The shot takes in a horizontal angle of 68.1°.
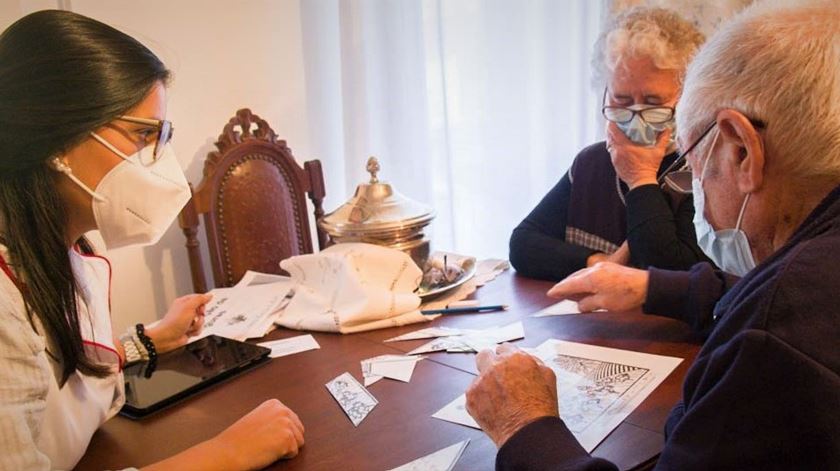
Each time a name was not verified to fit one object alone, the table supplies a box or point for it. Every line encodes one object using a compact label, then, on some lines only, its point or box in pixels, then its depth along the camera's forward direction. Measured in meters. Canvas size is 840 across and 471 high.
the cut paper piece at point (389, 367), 1.08
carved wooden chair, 1.90
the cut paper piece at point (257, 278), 1.67
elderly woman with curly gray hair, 1.52
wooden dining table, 0.83
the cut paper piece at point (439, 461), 0.79
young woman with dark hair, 0.77
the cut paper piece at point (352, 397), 0.95
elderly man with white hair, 0.62
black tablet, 1.03
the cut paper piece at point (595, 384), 0.88
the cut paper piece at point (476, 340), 1.18
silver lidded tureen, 1.49
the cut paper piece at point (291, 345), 1.23
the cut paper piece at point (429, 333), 1.26
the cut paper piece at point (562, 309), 1.35
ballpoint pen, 1.40
